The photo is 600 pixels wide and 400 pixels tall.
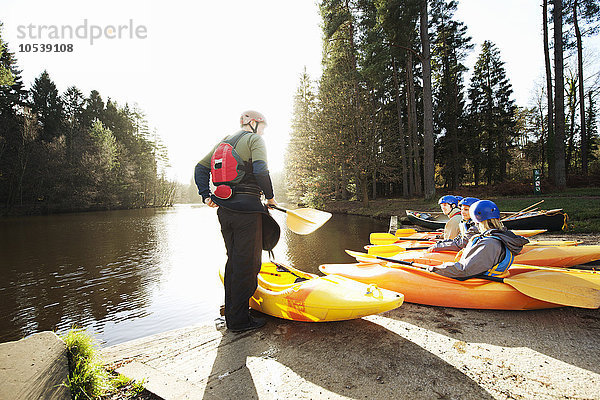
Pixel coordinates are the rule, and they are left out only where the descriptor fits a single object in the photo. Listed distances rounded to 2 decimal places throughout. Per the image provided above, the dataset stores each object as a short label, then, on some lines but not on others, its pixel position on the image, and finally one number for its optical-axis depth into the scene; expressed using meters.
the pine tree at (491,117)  23.02
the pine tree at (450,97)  21.30
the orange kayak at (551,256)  4.04
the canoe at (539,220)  6.74
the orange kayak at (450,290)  2.84
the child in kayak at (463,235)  3.91
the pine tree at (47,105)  35.31
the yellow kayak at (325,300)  2.37
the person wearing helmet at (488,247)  2.92
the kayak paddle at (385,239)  6.14
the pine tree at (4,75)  13.93
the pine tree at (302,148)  21.62
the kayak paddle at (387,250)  5.13
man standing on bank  2.68
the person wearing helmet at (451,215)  4.84
